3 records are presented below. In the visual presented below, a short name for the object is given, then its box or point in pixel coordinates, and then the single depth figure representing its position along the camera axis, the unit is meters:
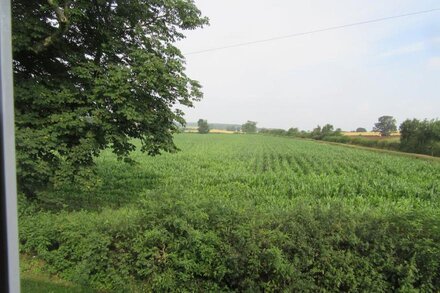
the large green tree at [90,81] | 7.51
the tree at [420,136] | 51.34
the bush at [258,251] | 5.25
